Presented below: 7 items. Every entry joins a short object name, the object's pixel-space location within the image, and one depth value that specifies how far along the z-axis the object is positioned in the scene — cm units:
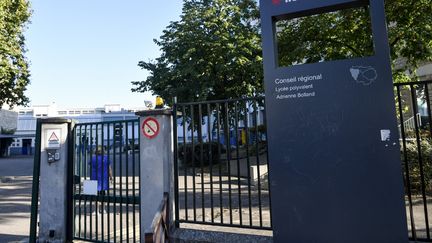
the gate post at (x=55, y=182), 621
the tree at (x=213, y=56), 1953
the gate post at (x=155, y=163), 530
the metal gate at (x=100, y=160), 582
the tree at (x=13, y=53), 1783
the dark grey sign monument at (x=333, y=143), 369
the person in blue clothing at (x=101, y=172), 608
